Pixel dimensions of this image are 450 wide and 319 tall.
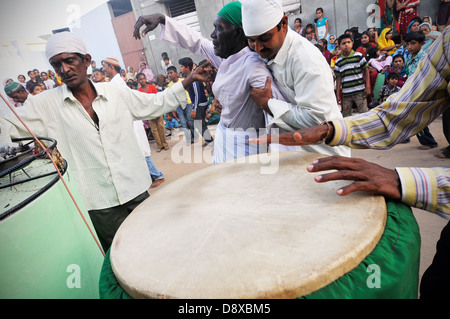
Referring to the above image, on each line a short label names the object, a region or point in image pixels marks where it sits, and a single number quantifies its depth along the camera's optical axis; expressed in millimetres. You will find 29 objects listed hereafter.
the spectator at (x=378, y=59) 5527
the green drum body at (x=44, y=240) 868
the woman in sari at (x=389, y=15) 6578
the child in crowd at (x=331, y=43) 7377
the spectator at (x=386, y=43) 6207
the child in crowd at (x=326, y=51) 6633
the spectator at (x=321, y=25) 7926
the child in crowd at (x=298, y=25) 7953
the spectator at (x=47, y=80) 8922
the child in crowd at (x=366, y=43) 6426
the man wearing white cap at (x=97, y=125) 1701
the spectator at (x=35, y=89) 5488
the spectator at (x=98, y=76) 4445
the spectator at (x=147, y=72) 11070
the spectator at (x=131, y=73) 11906
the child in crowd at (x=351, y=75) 4480
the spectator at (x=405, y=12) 6086
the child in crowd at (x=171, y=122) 8094
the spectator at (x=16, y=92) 4441
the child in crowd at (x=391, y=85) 4461
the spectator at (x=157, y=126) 5863
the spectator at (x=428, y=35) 3748
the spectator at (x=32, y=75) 8816
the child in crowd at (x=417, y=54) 3512
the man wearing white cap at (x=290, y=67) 1366
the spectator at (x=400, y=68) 4418
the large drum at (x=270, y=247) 646
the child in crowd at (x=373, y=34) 6707
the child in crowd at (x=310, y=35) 7447
